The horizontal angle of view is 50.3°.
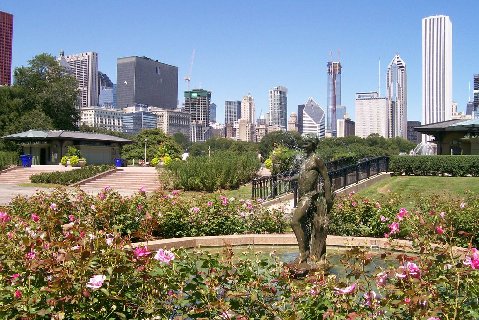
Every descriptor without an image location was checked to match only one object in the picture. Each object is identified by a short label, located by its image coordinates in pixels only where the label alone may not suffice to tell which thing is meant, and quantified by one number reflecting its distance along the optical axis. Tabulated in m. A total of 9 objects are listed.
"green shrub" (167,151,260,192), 24.53
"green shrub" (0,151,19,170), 38.62
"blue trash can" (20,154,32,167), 40.59
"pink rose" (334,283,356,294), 3.19
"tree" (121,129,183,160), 74.11
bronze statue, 6.52
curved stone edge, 8.73
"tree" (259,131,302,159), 119.00
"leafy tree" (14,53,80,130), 55.00
